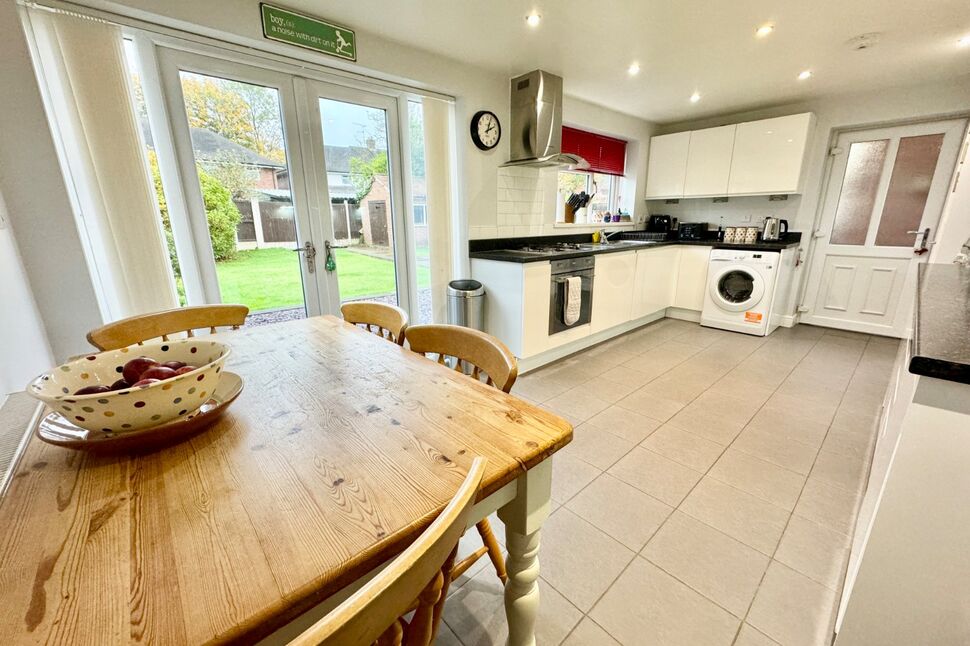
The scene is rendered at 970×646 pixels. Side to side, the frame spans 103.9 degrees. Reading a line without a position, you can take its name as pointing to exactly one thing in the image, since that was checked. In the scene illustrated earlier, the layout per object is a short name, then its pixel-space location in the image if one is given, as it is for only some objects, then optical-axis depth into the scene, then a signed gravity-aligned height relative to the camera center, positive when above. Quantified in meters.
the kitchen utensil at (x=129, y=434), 0.64 -0.35
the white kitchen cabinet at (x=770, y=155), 3.58 +0.65
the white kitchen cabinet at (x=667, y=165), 4.34 +0.66
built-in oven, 2.99 -0.51
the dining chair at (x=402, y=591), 0.32 -0.33
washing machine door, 3.70 -0.64
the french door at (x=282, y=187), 2.09 +0.24
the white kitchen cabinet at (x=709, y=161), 4.00 +0.65
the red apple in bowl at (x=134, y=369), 0.71 -0.26
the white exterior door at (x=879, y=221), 3.39 +0.01
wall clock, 2.99 +0.74
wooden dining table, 0.41 -0.40
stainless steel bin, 2.98 -0.60
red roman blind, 3.99 +0.81
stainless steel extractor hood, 3.03 +0.82
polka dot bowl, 0.62 -0.29
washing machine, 3.64 -0.67
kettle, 3.94 -0.08
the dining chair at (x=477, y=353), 1.00 -0.37
